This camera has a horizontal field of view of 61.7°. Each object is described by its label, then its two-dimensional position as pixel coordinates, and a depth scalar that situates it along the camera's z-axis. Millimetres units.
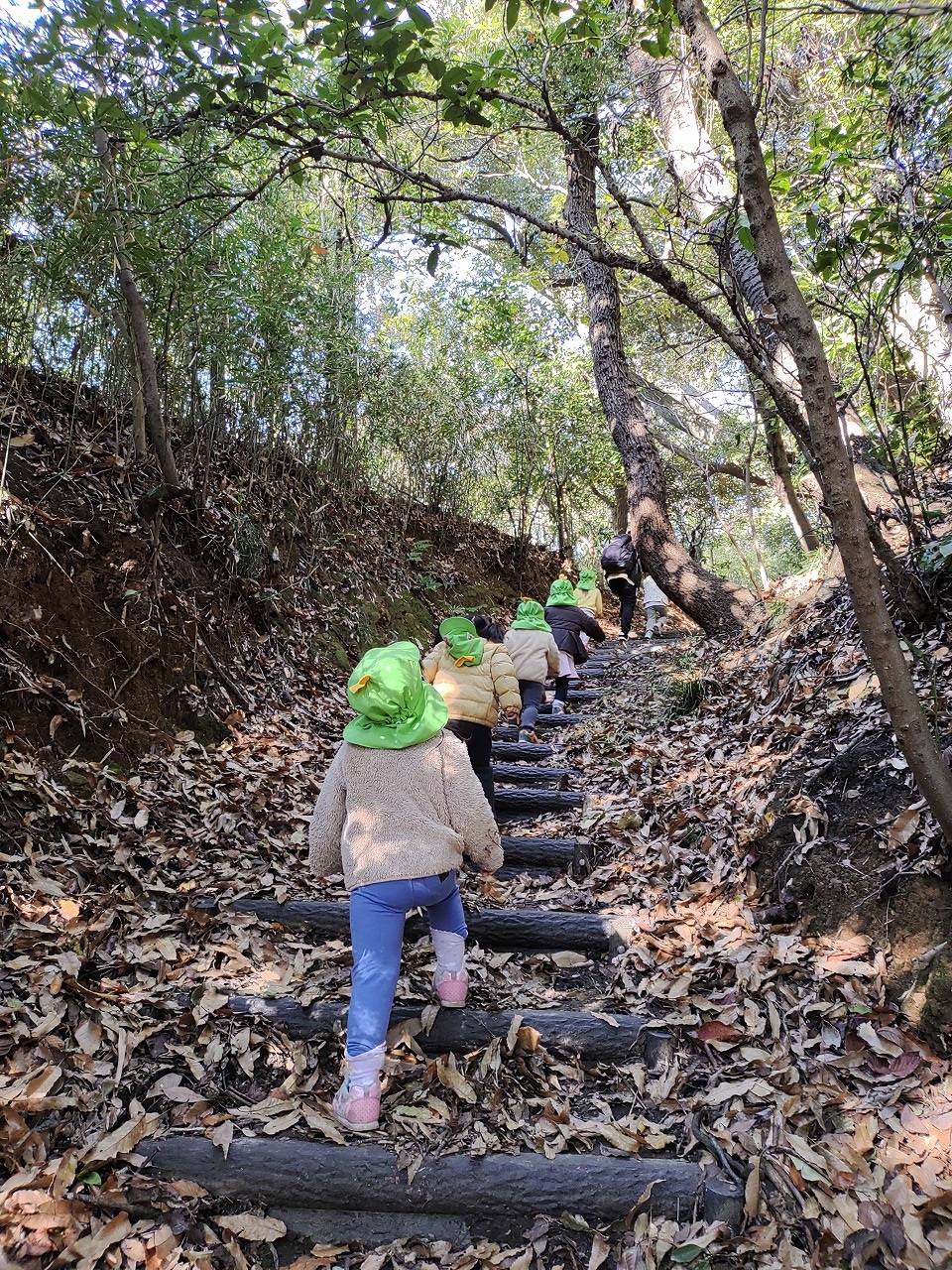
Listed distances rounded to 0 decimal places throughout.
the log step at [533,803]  5496
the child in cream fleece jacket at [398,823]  2934
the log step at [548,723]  7316
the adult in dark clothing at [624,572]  11766
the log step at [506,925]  3801
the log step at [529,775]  6098
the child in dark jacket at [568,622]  8570
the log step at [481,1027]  3082
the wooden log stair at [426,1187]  2422
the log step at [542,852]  4750
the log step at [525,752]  6672
